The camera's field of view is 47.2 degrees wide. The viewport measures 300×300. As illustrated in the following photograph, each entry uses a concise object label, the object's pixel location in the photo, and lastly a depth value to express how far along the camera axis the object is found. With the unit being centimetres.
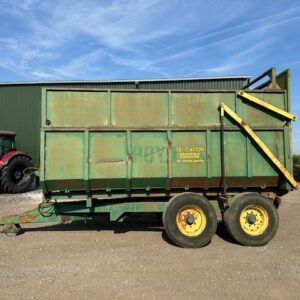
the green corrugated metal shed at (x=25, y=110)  1881
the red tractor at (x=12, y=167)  1302
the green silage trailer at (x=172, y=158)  670
